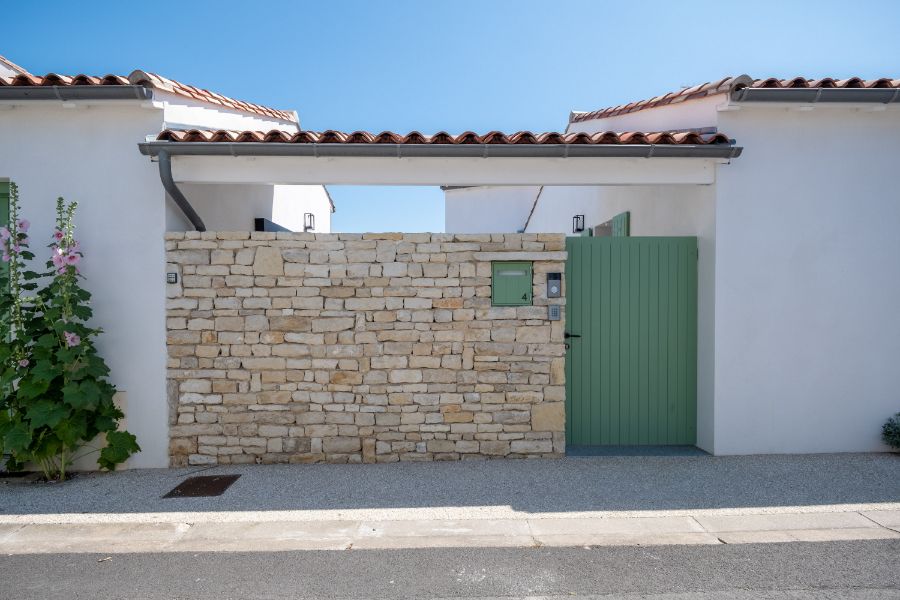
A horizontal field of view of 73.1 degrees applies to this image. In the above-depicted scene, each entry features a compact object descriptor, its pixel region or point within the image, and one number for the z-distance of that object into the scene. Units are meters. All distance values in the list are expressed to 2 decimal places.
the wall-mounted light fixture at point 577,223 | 10.03
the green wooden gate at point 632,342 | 6.50
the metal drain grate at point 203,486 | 5.23
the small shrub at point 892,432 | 6.11
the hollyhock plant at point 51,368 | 5.30
